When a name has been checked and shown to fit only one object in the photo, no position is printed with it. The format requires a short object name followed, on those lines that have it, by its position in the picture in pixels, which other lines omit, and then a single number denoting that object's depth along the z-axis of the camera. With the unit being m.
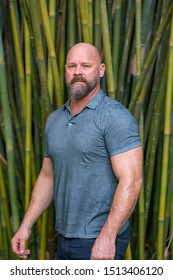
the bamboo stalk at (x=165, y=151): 3.27
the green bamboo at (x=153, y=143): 3.43
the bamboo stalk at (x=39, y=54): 3.12
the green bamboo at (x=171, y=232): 3.60
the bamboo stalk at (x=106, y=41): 3.29
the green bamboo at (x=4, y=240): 3.76
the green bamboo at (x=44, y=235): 3.61
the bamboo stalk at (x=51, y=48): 3.24
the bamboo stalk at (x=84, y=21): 3.21
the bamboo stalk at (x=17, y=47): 3.56
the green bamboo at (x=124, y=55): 3.58
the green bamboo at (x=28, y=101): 3.54
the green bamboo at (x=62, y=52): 3.58
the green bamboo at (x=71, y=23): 3.52
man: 2.79
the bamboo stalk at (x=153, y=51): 3.28
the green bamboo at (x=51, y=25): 3.38
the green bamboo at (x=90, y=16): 3.40
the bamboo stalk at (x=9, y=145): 3.37
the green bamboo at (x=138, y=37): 3.38
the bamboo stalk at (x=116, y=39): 3.49
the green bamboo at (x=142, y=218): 3.52
